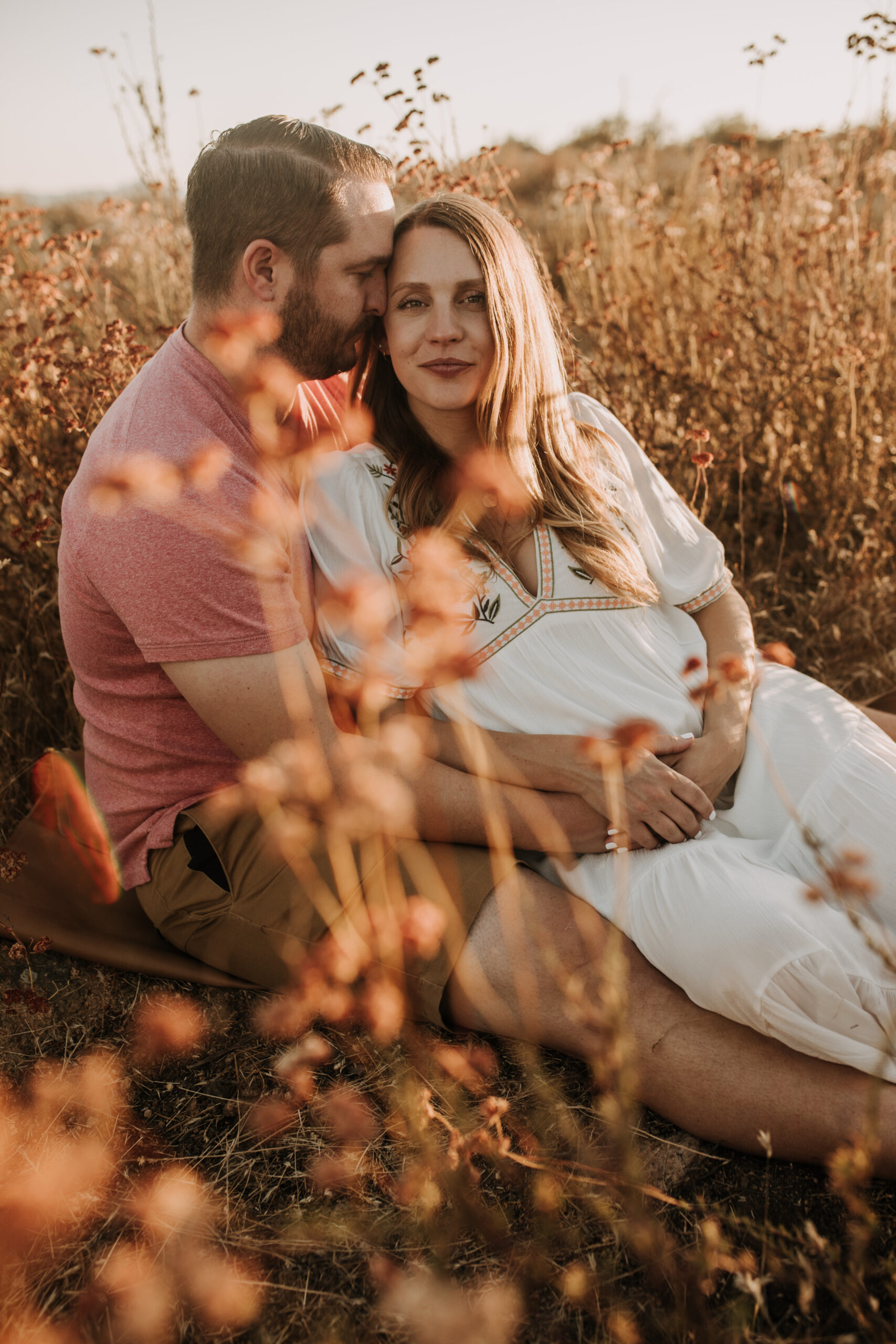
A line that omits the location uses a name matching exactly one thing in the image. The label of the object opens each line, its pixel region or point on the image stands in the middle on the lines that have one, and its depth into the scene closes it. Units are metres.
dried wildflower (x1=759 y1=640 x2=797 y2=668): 1.27
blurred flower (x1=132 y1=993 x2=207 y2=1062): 1.94
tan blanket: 2.03
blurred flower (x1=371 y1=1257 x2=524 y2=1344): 1.30
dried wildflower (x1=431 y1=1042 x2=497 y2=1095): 1.74
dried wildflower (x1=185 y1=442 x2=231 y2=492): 1.59
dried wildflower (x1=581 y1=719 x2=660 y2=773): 1.19
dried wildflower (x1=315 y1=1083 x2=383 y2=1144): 1.68
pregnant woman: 1.76
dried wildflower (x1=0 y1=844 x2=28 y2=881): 1.83
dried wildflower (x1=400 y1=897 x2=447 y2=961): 1.41
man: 1.58
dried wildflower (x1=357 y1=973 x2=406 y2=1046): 1.30
